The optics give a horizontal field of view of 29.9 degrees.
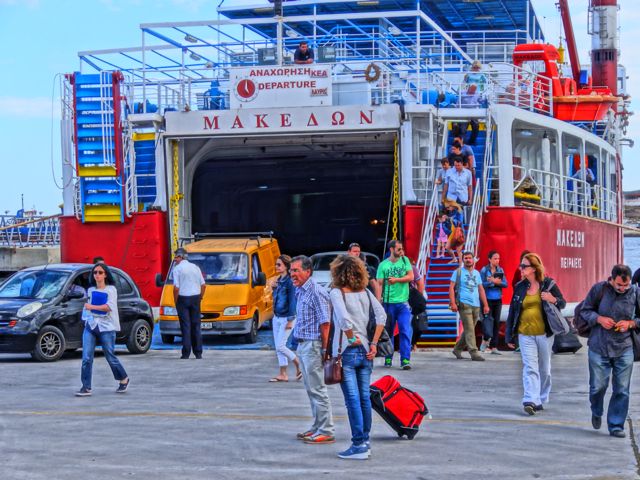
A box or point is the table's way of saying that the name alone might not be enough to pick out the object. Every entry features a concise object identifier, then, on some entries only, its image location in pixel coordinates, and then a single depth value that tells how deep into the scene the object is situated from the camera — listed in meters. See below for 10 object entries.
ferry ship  24.08
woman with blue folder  13.56
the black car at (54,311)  17.67
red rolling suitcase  10.37
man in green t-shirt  16.44
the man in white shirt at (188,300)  18.75
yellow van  21.80
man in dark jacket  10.73
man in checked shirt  10.27
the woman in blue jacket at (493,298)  19.75
